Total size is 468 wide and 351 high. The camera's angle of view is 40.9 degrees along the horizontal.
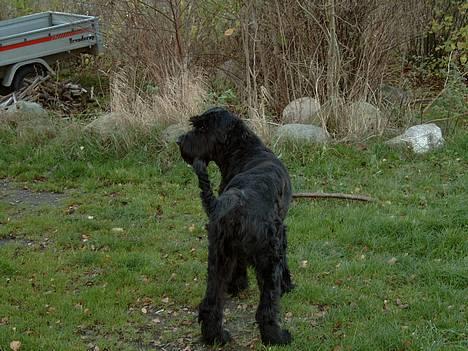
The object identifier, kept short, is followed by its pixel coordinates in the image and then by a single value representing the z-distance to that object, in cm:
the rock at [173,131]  884
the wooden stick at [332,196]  704
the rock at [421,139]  838
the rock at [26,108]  1038
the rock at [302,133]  856
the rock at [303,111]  921
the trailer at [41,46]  1228
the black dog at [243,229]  416
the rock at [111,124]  918
